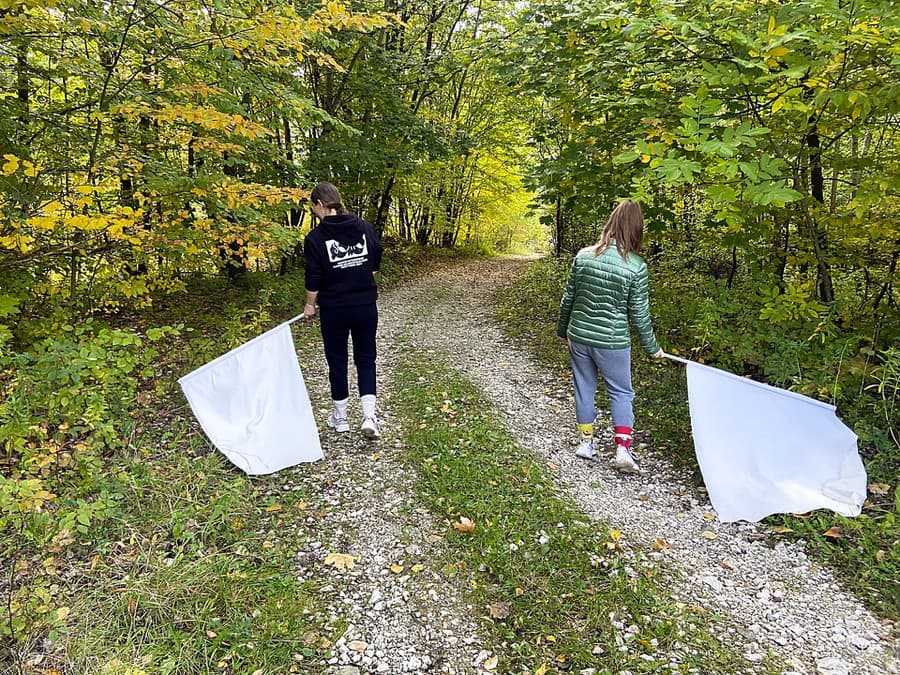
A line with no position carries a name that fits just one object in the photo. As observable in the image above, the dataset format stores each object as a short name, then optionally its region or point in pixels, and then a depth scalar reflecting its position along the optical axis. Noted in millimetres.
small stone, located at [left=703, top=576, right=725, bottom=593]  3099
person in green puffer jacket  4172
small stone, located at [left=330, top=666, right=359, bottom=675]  2553
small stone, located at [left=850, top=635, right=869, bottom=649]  2650
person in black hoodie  4266
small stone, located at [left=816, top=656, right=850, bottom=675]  2502
